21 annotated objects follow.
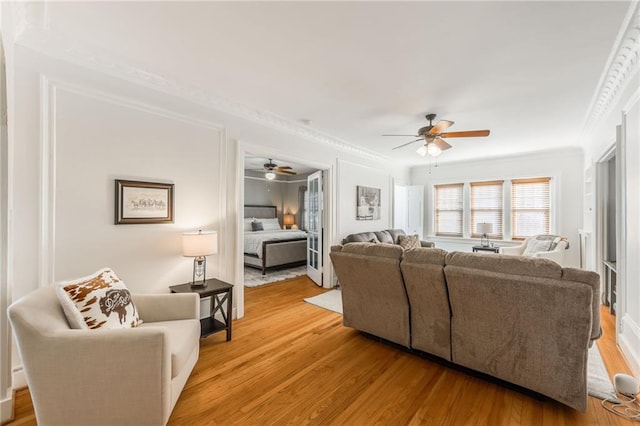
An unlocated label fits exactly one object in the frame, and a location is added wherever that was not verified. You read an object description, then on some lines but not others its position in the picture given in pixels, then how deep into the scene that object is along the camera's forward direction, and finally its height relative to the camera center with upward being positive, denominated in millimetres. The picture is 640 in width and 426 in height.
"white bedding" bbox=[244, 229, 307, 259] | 5957 -561
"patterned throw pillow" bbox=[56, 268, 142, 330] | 1746 -609
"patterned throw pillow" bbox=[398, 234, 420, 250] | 5359 -537
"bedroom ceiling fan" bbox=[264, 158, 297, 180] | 6571 +1104
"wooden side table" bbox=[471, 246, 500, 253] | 5593 -708
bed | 5855 -803
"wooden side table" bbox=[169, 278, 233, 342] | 2725 -880
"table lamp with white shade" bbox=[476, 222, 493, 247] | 5695 -305
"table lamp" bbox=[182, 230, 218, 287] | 2699 -315
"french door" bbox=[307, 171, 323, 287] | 5035 -306
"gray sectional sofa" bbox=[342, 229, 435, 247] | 5008 -453
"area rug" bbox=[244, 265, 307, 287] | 5216 -1296
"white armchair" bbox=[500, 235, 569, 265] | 4273 -564
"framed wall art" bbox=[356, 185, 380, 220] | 5582 +223
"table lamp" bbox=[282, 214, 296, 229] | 9328 -230
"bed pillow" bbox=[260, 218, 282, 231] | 8367 -349
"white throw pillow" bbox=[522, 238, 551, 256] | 4543 -545
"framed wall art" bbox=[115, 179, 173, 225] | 2539 +103
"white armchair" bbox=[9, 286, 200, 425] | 1505 -883
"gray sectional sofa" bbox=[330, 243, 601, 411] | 1802 -746
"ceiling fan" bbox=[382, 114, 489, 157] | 3362 +989
